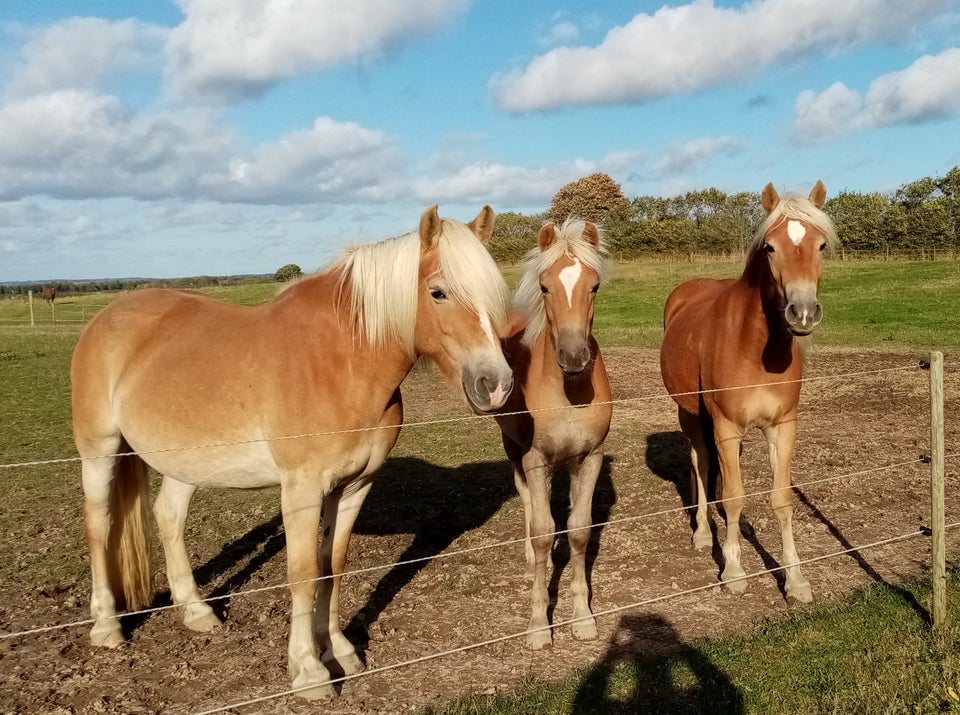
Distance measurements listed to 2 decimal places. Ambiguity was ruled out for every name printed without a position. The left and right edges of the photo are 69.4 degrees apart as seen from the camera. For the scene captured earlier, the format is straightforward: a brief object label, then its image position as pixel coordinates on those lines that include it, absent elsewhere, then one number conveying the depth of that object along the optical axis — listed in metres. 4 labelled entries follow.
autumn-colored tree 60.43
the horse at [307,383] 3.20
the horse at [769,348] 4.11
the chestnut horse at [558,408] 3.87
